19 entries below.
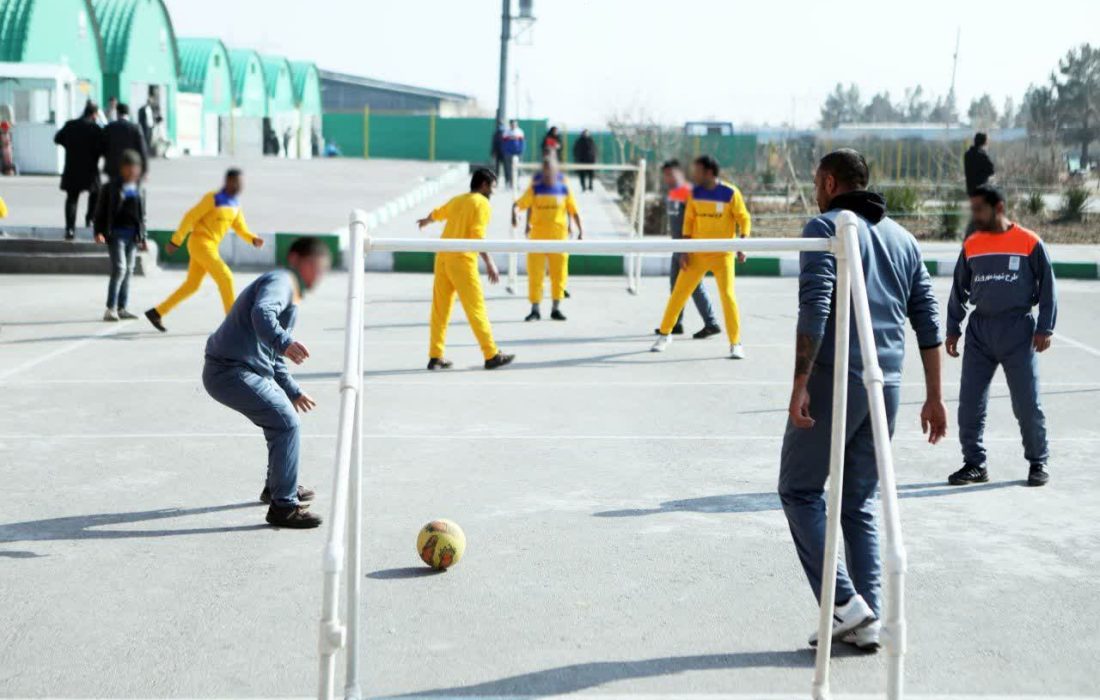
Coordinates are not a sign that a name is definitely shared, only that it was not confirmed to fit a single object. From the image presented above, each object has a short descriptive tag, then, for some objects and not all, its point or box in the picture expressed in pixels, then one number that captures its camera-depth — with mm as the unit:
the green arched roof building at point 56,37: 32125
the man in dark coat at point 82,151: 17828
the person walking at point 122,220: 12508
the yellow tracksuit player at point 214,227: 11695
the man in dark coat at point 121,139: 17938
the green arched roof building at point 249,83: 55312
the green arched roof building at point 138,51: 39625
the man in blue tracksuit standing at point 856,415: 4668
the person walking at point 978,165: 19812
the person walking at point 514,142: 31156
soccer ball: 5652
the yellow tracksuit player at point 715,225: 11320
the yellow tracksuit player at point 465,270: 10477
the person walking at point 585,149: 32594
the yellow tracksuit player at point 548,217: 13414
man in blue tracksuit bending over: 6215
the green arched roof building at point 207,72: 49406
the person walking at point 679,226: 12633
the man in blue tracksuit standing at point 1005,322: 7211
